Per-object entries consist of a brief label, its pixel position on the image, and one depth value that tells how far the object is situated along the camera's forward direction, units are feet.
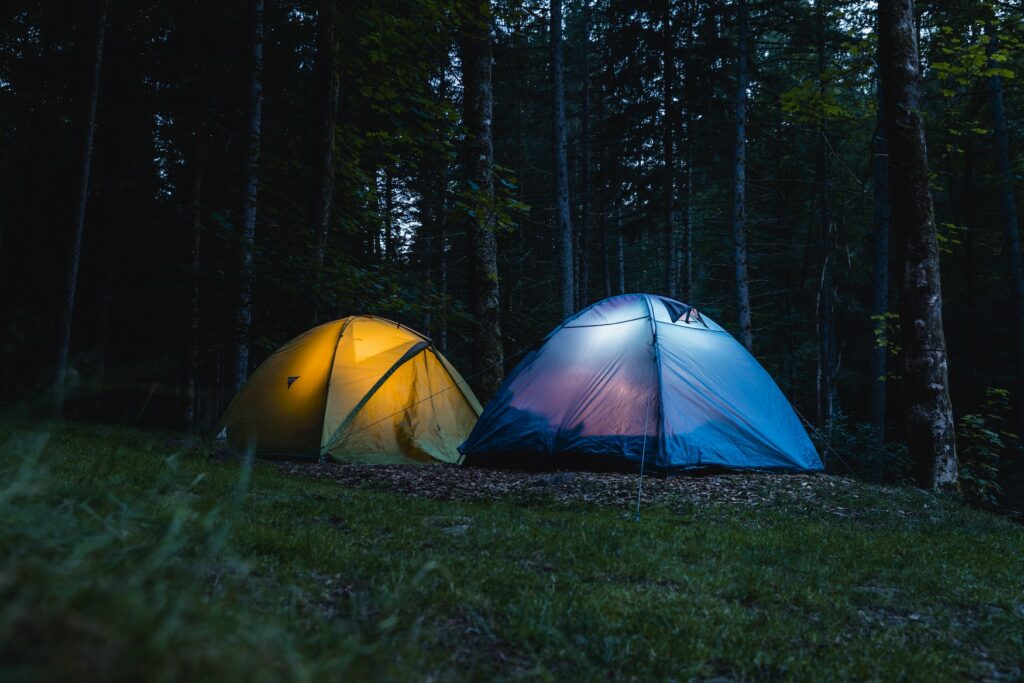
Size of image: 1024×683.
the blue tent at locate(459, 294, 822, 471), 27.30
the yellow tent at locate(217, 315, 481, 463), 32.09
